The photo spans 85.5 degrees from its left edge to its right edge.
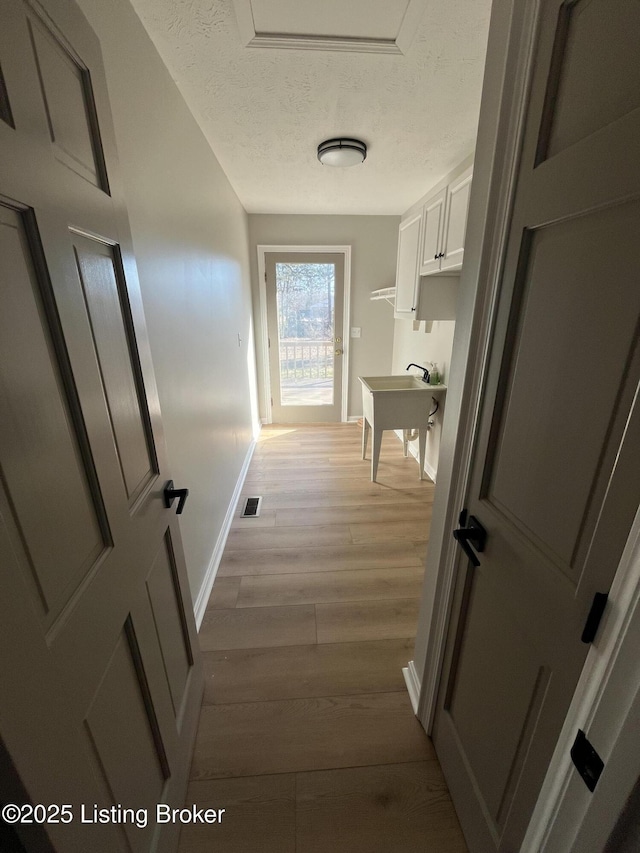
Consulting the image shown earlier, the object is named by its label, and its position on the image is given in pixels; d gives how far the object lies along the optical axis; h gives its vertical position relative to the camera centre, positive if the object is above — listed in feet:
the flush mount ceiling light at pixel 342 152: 6.81 +3.22
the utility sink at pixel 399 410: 9.54 -2.42
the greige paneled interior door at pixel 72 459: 1.63 -0.80
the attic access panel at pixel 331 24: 3.85 +3.33
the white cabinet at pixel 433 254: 6.63 +1.41
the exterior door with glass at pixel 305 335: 13.12 -0.60
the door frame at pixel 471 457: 1.68 -1.14
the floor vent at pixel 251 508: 8.70 -4.66
